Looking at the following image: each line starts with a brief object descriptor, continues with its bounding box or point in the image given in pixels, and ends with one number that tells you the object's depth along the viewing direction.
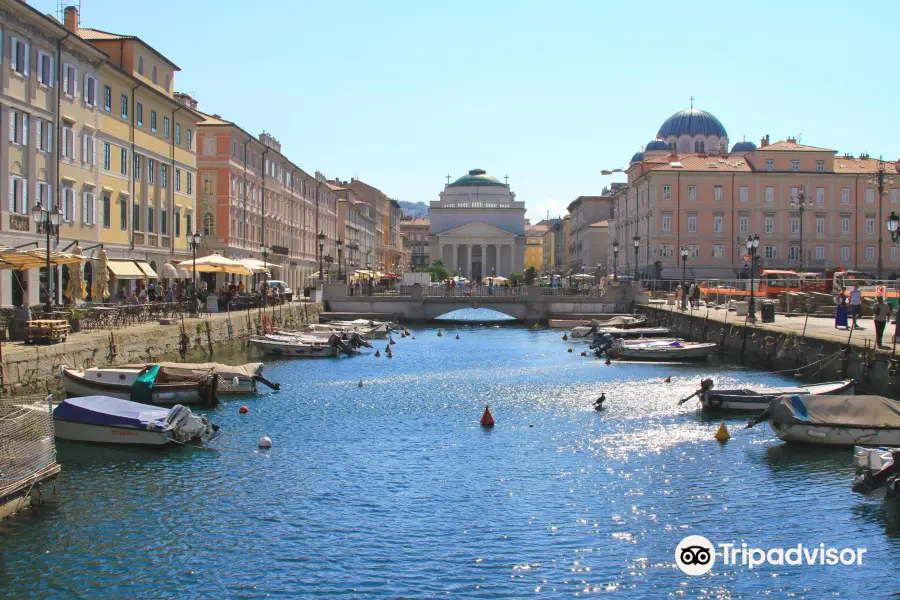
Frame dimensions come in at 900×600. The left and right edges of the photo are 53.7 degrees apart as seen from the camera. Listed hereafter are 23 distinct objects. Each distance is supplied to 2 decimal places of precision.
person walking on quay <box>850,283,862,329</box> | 40.44
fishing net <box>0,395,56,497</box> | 17.17
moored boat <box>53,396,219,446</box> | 23.81
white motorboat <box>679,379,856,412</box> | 30.23
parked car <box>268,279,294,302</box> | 74.86
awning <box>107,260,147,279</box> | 43.03
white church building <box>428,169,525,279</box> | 175.25
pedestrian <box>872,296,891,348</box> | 33.08
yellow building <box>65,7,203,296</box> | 48.16
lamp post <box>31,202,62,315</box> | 30.38
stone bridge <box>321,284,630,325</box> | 78.31
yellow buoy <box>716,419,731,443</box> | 26.12
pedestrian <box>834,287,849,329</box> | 41.53
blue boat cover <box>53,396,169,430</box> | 23.81
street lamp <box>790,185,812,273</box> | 62.12
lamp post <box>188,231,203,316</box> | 47.43
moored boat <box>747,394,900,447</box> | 23.30
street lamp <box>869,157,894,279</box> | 52.69
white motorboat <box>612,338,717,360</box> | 48.62
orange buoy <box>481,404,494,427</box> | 29.06
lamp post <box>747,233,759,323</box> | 48.83
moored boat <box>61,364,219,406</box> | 29.16
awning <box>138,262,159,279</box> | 46.06
